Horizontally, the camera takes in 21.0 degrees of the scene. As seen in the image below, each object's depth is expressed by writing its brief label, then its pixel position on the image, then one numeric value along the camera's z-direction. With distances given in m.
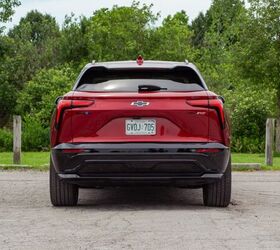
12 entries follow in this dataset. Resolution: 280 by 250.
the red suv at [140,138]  7.54
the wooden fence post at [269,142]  15.55
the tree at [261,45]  24.48
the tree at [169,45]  42.28
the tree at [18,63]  49.16
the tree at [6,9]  30.27
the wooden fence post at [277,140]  25.00
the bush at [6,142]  24.30
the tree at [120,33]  42.28
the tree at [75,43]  50.78
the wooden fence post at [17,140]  15.31
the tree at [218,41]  51.85
